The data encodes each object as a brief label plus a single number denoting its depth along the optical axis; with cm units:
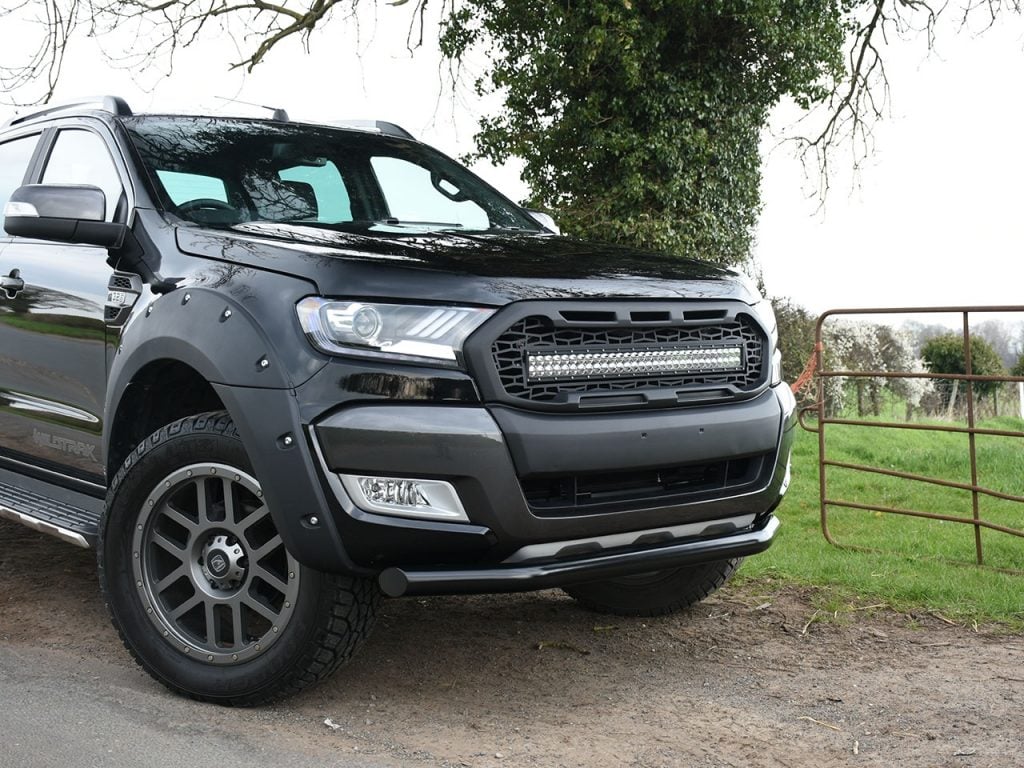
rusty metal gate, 624
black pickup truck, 342
